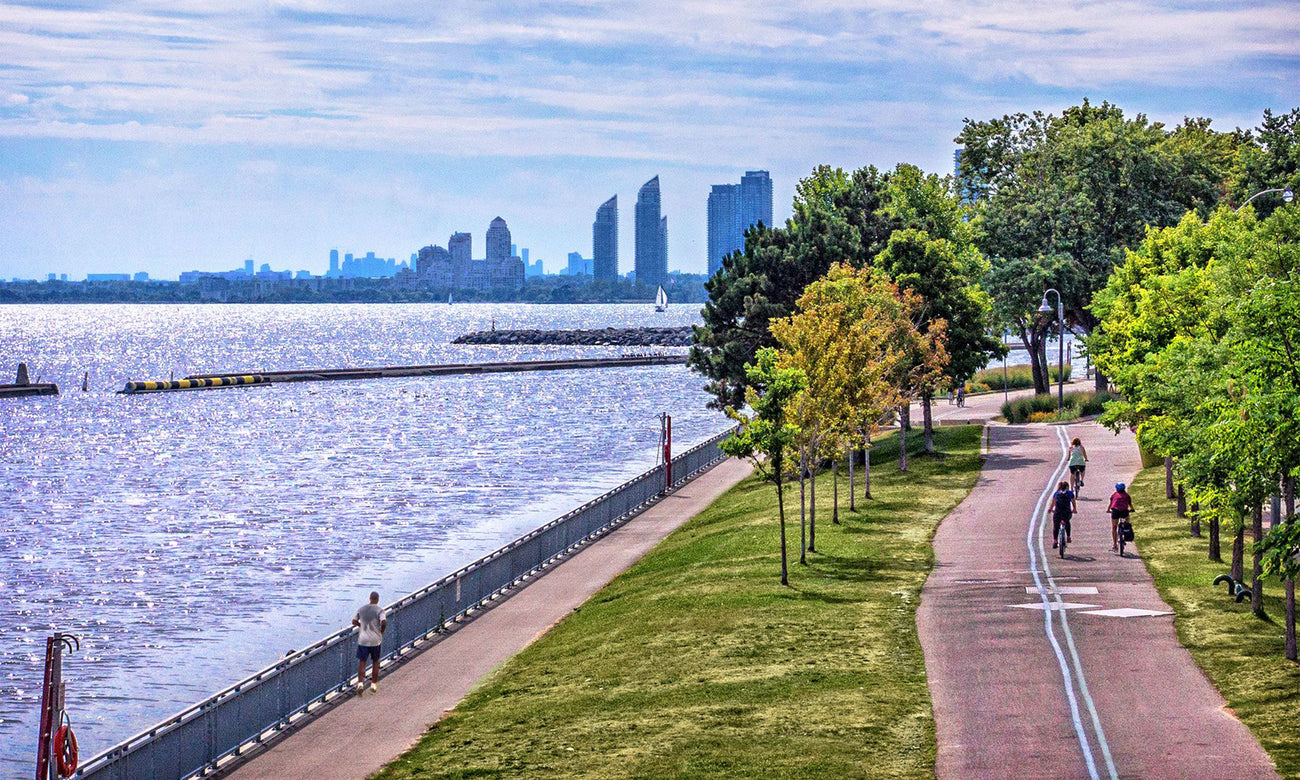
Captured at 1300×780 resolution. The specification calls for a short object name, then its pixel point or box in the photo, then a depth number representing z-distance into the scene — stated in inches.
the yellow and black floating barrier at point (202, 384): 7298.2
